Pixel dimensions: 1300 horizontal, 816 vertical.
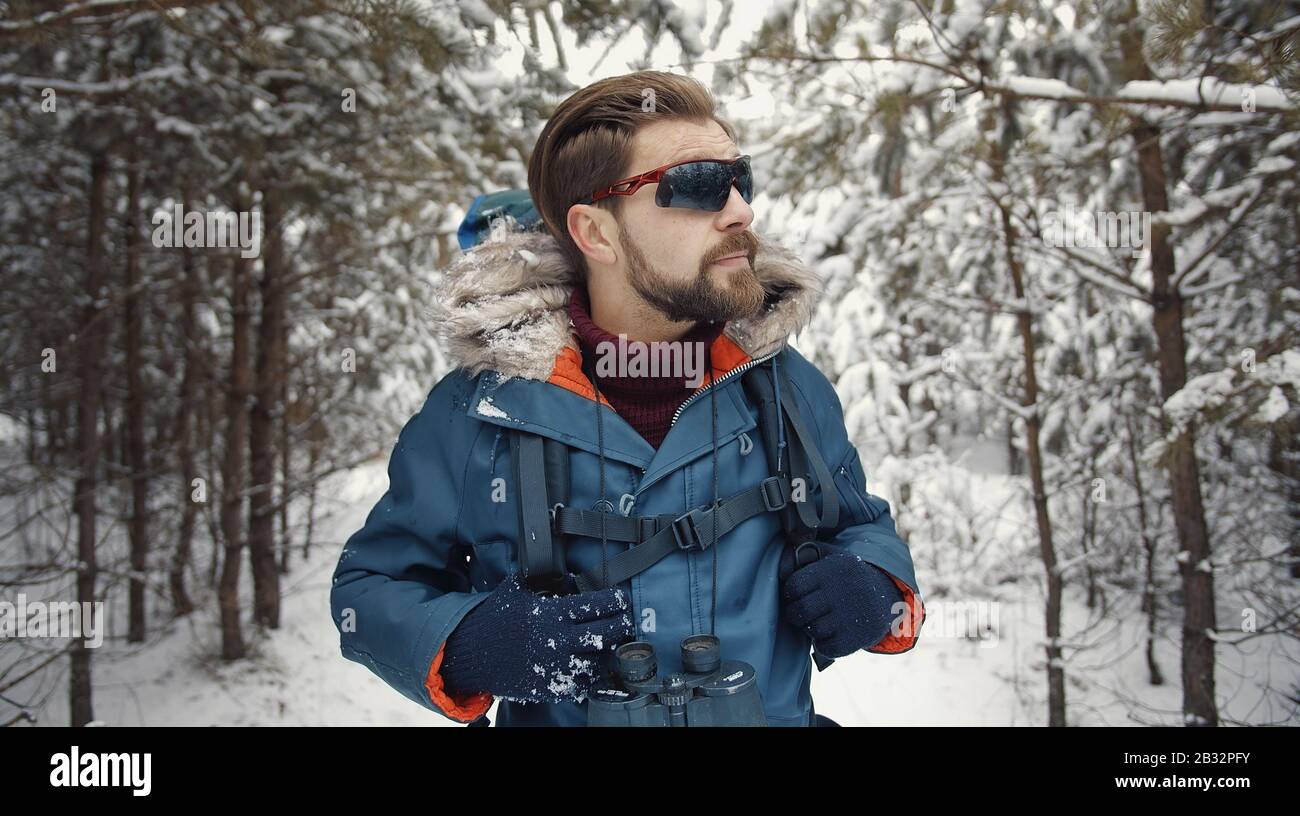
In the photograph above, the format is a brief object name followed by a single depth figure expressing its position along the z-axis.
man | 1.55
